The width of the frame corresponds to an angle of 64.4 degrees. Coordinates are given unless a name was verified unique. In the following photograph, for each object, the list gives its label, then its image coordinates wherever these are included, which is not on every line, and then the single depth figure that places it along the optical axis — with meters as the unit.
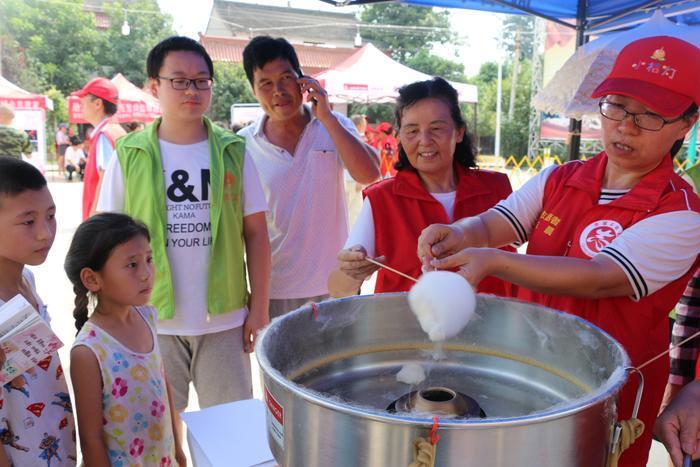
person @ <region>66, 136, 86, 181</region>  14.48
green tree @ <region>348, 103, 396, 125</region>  24.70
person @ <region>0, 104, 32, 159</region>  3.16
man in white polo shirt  2.31
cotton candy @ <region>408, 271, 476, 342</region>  0.98
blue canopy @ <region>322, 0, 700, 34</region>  3.49
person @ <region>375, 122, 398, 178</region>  10.66
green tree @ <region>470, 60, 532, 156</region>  25.80
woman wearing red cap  1.12
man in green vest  1.93
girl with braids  1.48
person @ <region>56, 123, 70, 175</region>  16.23
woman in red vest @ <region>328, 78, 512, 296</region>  1.66
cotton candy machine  0.71
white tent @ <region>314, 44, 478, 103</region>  11.30
